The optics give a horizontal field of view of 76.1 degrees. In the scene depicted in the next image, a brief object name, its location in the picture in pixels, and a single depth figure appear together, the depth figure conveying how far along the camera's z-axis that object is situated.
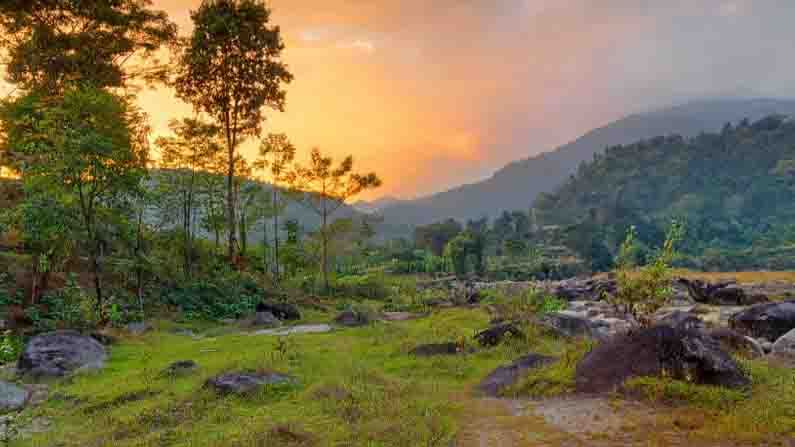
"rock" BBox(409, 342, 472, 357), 12.69
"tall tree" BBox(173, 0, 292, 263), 28.30
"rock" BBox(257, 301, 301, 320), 22.94
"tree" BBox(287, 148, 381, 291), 35.84
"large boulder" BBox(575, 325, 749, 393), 8.06
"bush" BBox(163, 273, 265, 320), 22.09
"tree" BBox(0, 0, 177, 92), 23.05
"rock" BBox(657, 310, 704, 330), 8.90
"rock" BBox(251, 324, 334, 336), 18.52
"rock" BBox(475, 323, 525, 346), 13.62
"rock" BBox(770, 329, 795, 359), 11.03
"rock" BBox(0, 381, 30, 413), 9.08
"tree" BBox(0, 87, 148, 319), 15.65
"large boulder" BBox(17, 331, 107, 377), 11.40
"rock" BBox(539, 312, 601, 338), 14.87
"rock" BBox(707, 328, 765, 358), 11.27
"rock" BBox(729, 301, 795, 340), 13.77
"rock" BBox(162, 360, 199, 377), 10.77
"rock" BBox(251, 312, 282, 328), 20.78
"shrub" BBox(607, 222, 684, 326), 9.30
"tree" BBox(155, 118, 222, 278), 25.83
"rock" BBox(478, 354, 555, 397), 9.30
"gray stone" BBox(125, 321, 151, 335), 17.39
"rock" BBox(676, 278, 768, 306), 32.22
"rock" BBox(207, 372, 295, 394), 8.85
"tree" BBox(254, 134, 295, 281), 33.75
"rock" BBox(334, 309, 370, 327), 20.33
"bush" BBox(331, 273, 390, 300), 37.31
